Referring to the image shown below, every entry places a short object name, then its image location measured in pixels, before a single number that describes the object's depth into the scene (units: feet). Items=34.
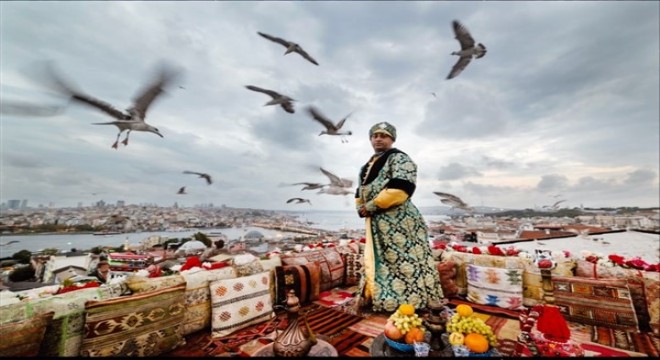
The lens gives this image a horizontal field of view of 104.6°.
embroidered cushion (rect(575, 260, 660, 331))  7.17
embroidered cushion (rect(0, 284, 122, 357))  4.91
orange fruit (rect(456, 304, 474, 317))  4.63
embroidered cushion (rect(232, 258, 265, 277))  8.60
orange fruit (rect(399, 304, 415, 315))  4.95
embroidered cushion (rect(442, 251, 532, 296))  9.58
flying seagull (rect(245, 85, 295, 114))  20.38
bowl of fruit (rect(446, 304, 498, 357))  4.23
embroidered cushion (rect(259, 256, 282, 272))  9.50
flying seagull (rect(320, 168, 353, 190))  22.71
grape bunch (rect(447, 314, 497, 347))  4.41
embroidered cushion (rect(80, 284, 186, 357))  5.23
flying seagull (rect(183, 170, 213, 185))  24.32
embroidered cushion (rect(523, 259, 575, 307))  8.95
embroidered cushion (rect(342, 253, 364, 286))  12.98
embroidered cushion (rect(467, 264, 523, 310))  9.16
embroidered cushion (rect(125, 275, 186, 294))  6.46
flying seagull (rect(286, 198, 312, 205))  26.15
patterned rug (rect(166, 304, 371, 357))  6.45
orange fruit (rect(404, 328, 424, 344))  4.63
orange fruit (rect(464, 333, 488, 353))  4.20
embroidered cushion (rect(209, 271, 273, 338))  7.31
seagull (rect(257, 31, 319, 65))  20.46
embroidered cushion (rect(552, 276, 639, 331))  7.37
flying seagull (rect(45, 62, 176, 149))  11.28
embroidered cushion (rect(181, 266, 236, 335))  7.18
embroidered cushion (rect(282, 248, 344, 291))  11.07
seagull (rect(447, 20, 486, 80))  19.45
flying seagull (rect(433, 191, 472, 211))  17.40
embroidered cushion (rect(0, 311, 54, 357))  4.41
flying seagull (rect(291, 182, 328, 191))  22.15
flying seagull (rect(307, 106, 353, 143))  20.25
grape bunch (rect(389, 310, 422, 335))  4.78
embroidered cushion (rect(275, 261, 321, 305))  9.40
